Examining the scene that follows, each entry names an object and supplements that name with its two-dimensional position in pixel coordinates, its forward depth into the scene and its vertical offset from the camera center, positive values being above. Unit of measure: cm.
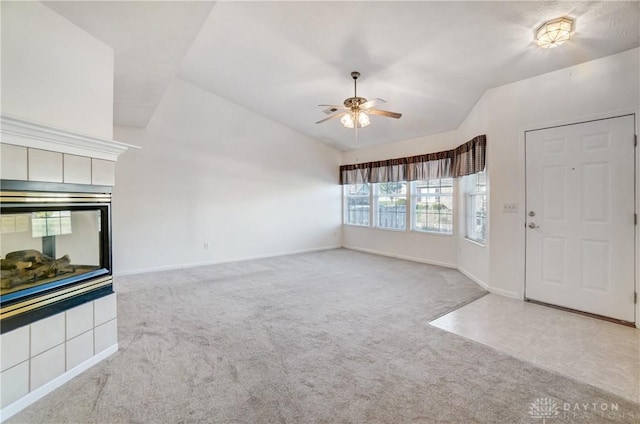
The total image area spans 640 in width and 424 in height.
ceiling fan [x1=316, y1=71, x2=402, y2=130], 334 +120
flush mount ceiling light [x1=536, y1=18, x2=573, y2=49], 246 +159
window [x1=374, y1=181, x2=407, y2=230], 619 +10
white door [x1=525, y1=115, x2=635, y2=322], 286 -9
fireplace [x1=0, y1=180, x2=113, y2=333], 171 -26
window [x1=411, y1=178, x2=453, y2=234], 538 +8
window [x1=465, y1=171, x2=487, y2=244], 416 +3
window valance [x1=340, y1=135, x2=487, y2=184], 414 +84
